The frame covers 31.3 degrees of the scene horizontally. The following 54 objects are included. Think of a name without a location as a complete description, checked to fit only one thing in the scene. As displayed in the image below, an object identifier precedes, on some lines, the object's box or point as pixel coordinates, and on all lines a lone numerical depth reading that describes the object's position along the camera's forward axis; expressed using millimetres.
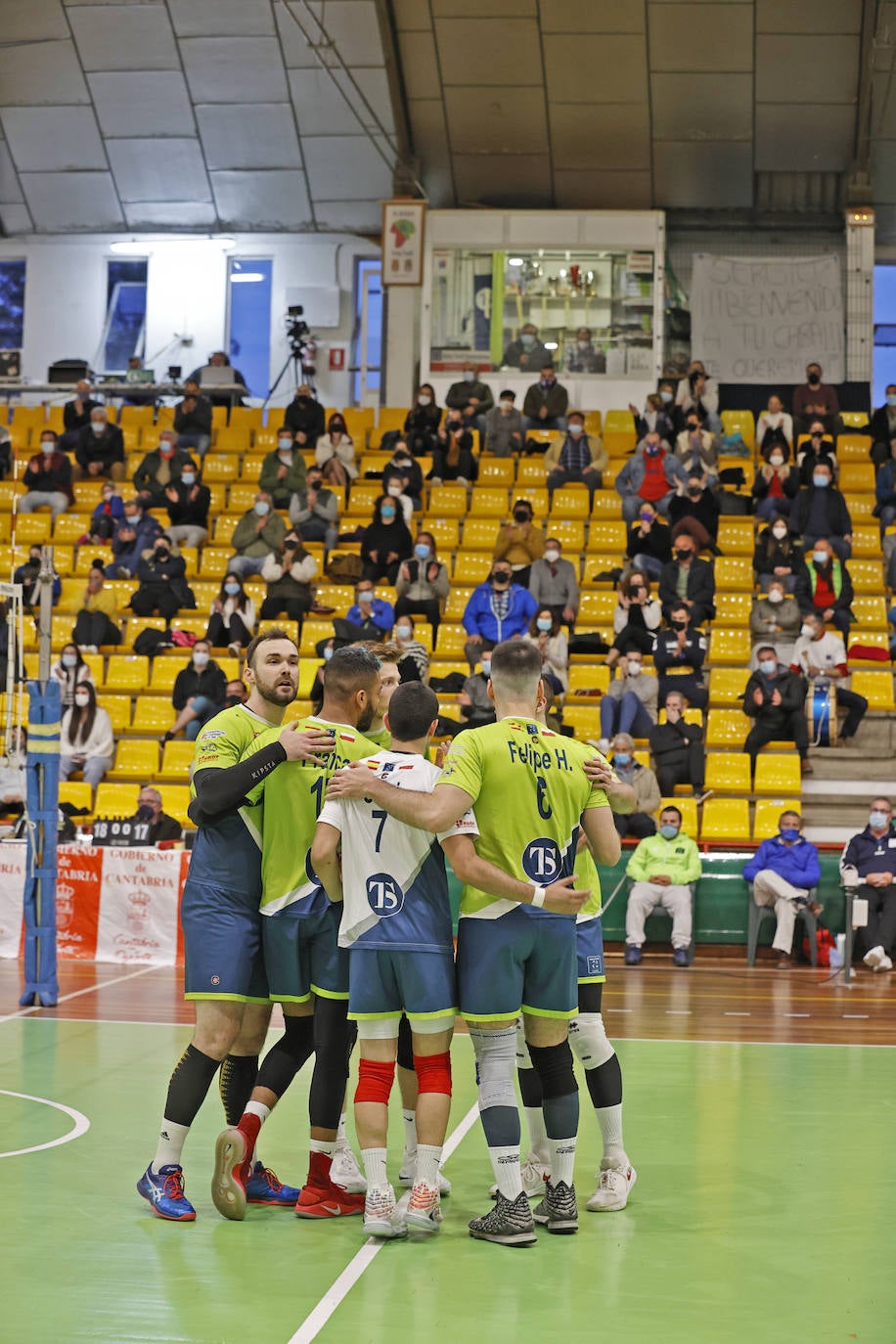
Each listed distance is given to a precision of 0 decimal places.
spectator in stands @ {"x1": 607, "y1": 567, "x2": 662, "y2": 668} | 18891
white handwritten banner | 25406
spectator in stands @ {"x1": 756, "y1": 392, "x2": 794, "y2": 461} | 22859
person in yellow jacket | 15055
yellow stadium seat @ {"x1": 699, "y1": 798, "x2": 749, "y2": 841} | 16703
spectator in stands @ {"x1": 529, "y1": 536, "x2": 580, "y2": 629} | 19797
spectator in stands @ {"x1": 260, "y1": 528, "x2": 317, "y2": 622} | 20203
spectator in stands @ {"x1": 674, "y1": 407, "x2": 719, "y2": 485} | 22000
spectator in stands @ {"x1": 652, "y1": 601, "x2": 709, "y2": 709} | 18422
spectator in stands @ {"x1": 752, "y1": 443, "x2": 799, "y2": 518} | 21438
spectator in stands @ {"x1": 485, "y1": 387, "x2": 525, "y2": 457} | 23641
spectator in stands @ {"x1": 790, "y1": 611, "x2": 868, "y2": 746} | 18594
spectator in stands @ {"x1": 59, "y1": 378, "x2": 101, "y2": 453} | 24219
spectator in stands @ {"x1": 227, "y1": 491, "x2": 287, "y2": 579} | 21375
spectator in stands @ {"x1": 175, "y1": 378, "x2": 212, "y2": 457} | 24328
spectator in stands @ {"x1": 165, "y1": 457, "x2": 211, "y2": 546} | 22266
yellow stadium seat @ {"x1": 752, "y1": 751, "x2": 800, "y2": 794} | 17453
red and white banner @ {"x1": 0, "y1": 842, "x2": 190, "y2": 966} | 14312
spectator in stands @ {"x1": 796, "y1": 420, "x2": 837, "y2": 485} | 21606
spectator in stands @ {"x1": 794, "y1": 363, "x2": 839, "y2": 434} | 23672
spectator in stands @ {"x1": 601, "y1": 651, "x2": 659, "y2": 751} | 17562
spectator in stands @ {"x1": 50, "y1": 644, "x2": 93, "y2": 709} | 18406
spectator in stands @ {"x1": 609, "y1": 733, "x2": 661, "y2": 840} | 16172
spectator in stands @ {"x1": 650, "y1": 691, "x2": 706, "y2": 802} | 17141
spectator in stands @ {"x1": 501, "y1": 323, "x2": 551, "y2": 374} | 25688
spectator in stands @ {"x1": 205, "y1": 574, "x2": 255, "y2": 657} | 19453
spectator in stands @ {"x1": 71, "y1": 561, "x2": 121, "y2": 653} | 20125
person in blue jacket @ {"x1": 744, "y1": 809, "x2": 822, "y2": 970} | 15039
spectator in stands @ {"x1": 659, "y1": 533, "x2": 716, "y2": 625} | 19547
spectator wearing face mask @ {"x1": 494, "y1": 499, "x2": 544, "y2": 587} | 20781
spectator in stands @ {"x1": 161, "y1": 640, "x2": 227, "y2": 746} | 18297
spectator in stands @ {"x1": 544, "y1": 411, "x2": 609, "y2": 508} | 22672
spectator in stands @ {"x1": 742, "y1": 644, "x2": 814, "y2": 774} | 17812
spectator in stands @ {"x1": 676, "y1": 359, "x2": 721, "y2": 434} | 23516
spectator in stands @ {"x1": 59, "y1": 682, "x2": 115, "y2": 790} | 18094
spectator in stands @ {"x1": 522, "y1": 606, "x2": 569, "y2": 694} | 18562
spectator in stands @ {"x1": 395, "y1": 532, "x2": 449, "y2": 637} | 19859
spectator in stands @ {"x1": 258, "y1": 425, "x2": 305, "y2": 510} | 22656
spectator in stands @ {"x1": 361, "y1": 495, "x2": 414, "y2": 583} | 20688
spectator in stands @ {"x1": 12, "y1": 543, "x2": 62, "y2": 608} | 19842
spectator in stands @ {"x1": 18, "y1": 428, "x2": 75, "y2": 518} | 23312
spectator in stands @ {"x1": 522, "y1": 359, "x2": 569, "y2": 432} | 24125
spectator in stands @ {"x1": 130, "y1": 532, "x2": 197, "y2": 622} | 20609
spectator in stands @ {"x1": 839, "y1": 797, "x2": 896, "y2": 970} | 14969
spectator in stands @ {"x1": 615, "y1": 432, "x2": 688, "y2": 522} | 21812
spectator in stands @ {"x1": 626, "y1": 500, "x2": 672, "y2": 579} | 20531
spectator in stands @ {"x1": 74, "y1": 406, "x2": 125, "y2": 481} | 23641
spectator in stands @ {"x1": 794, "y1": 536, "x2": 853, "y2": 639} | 19641
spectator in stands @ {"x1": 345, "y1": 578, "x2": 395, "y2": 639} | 19219
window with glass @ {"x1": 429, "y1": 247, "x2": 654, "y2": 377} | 25547
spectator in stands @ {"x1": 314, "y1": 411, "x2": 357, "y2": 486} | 23125
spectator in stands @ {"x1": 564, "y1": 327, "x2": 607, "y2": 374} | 25594
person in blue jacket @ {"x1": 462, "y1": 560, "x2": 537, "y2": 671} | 18984
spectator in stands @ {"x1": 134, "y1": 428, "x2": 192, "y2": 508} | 22984
